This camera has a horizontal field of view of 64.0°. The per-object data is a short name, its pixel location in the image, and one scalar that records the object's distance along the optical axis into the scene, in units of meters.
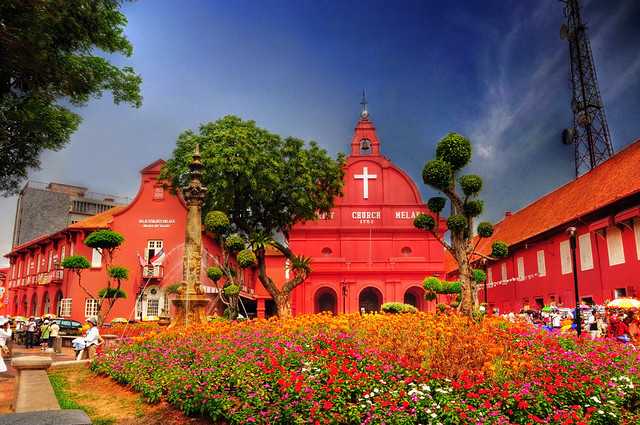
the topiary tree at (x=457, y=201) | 15.07
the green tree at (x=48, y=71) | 10.53
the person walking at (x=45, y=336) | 20.88
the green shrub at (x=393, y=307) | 23.87
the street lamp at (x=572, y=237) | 15.66
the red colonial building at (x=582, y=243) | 20.49
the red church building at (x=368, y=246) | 35.84
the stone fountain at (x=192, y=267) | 13.08
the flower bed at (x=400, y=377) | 5.74
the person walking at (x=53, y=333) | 19.98
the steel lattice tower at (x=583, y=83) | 35.09
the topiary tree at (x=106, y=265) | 25.30
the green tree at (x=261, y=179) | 26.72
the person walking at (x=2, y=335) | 11.59
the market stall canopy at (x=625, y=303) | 15.46
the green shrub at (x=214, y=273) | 27.44
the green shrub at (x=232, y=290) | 25.23
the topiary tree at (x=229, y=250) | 24.66
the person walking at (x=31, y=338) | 22.57
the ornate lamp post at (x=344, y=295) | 35.16
